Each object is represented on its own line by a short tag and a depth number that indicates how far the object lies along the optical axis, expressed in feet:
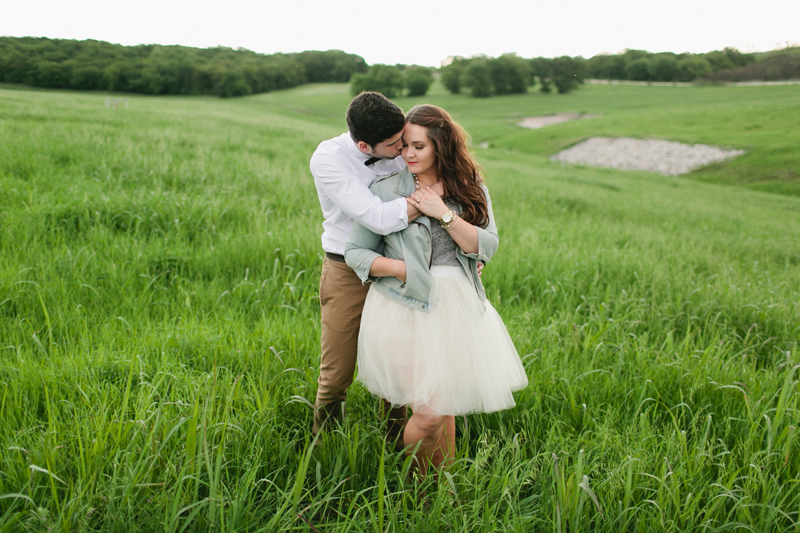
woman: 6.84
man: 6.72
